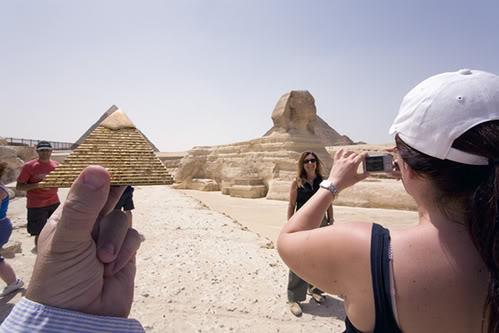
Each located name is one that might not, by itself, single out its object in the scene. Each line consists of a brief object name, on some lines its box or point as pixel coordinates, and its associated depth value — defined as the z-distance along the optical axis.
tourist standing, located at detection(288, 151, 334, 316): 3.55
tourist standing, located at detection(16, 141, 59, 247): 4.01
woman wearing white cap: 0.81
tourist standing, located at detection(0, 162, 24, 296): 3.29
